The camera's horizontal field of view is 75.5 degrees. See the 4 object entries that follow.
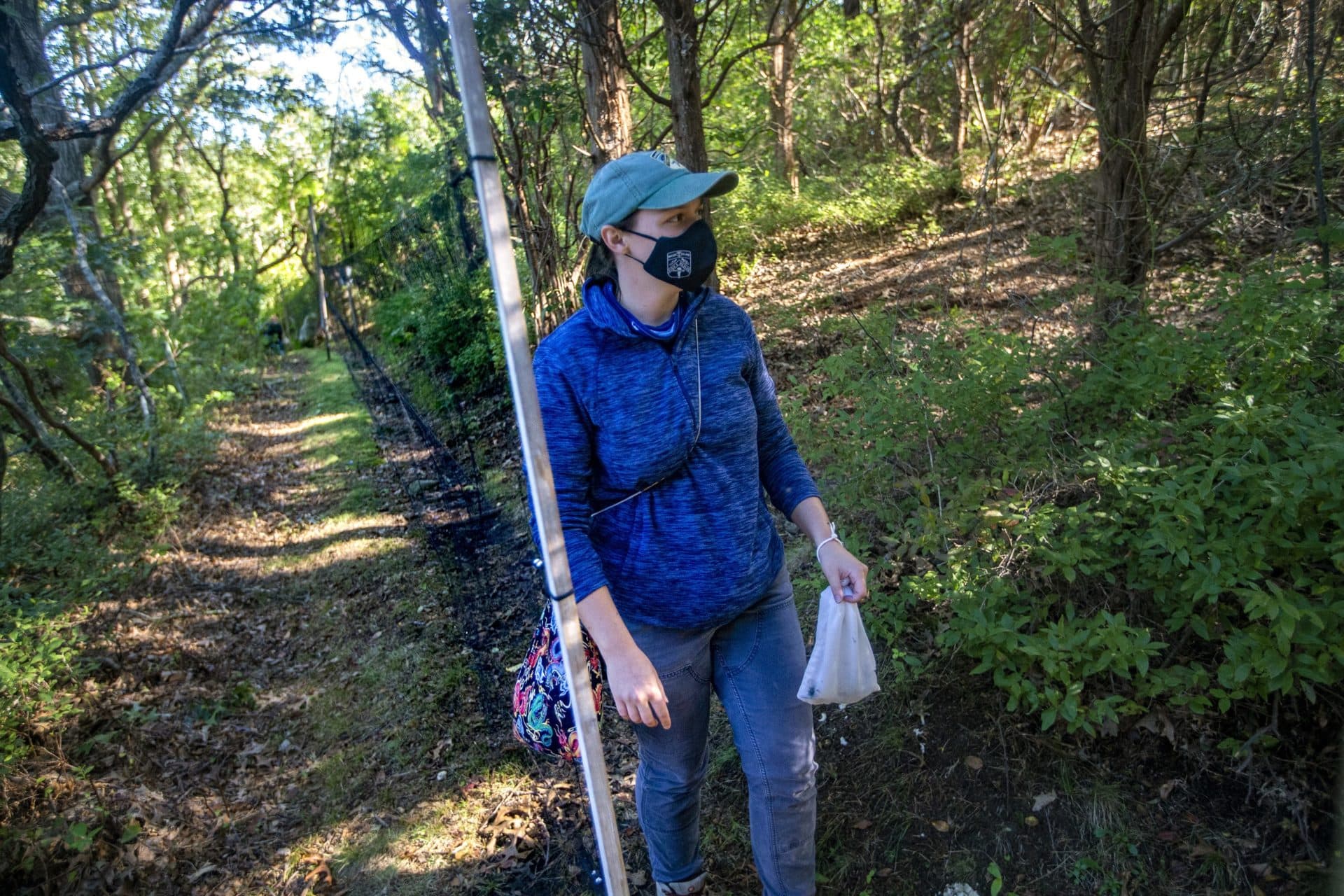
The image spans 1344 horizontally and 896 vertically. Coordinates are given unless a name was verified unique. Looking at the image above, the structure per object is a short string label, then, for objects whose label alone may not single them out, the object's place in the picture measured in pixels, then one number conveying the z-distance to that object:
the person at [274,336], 24.55
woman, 1.95
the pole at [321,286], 22.27
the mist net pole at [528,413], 1.62
